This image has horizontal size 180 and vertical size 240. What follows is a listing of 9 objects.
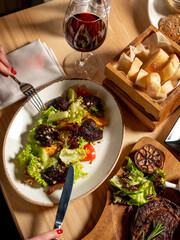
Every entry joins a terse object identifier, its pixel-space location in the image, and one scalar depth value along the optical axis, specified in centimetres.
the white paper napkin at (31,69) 153
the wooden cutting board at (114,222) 127
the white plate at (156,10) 175
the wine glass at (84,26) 132
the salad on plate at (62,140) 132
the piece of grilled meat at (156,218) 124
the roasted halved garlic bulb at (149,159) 136
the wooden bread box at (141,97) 133
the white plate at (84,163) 130
